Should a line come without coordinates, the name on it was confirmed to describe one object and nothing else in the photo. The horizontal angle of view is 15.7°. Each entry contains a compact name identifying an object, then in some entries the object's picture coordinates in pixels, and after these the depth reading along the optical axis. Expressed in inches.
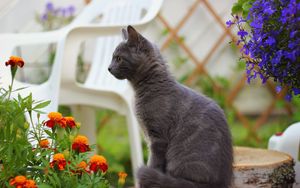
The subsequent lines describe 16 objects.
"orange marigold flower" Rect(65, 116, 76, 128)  93.8
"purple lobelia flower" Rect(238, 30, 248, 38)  98.7
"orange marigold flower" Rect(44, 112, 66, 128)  92.9
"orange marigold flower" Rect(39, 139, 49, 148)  93.8
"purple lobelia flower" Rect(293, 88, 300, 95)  96.7
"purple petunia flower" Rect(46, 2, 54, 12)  187.7
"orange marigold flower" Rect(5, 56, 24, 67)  94.1
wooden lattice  185.4
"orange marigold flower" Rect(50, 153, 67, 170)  89.6
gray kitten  98.9
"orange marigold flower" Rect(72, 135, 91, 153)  92.4
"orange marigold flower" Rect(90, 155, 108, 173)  91.5
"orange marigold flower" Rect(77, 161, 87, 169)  92.0
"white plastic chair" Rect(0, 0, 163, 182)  123.0
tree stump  107.0
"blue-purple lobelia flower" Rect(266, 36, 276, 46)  93.7
